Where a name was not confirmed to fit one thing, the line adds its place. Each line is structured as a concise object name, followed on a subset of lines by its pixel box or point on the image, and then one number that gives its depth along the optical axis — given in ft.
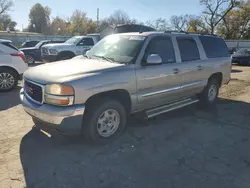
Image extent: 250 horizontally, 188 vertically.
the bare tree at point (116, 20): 175.30
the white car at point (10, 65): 20.35
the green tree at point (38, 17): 206.37
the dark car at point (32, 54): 45.25
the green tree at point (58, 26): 179.40
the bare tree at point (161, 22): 152.13
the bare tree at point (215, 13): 110.03
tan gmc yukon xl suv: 9.59
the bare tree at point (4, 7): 180.66
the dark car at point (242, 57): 48.24
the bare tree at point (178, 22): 138.87
